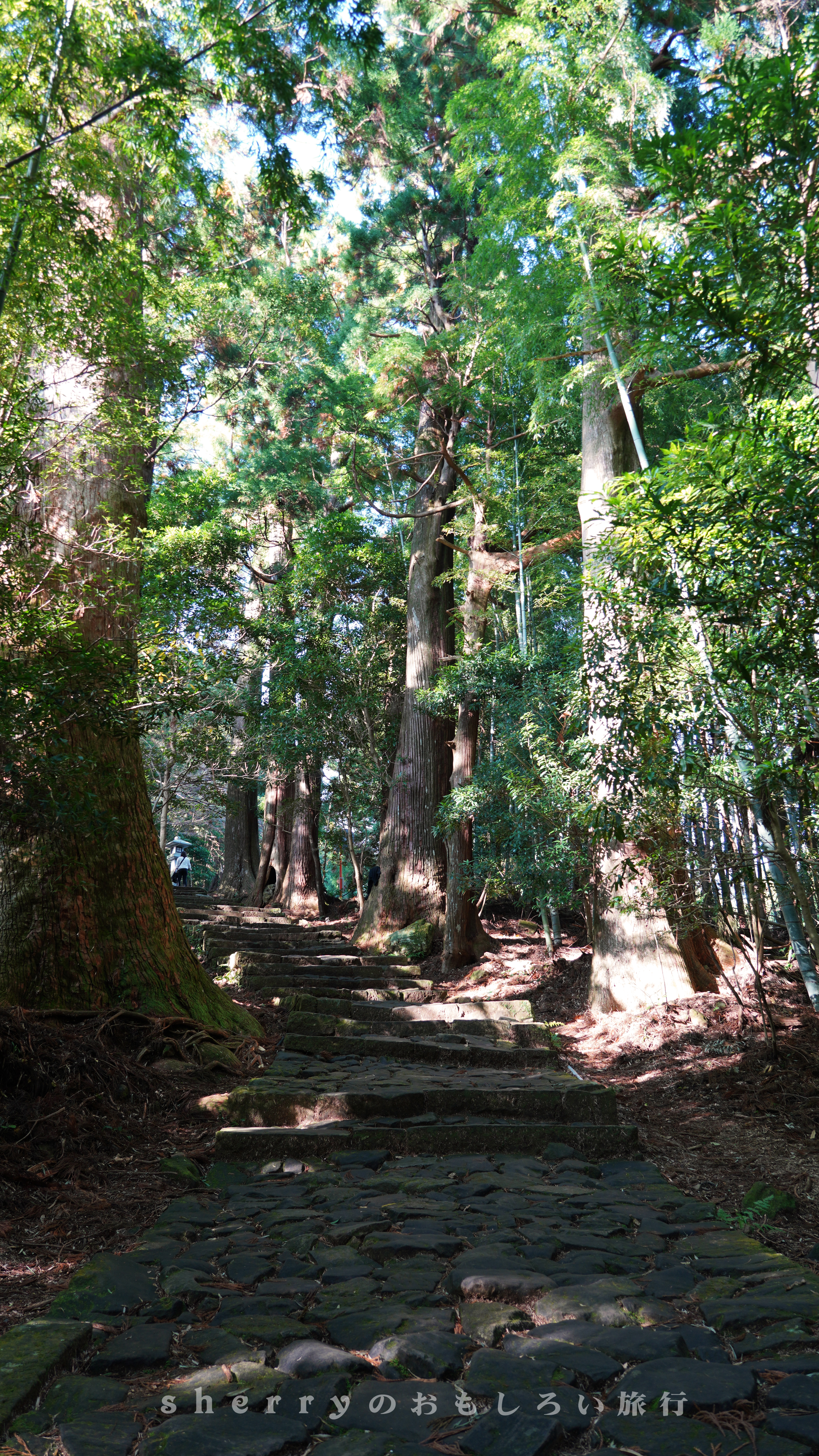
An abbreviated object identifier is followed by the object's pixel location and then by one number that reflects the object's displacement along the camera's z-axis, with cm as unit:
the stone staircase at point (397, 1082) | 409
